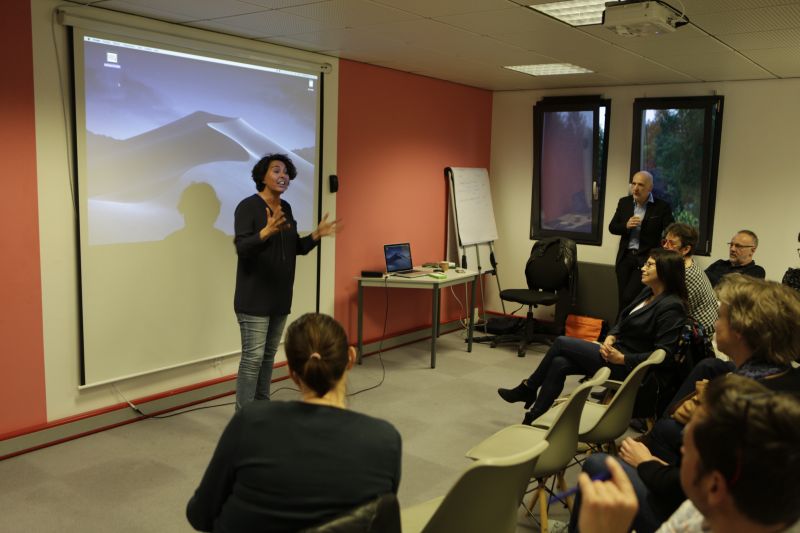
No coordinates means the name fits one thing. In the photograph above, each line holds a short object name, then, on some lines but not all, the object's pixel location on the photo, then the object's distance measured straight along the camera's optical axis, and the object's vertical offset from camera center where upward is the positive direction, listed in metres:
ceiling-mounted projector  3.24 +0.87
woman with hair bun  1.51 -0.65
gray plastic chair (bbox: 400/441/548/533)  1.82 -0.87
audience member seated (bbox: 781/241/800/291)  4.52 -0.57
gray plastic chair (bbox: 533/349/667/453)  2.95 -1.02
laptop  5.84 -0.66
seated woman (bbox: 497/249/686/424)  3.45 -0.81
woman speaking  3.77 -0.47
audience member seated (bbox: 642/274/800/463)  2.28 -0.48
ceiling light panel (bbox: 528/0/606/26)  3.46 +0.96
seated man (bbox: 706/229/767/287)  4.95 -0.44
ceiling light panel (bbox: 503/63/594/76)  5.55 +1.03
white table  5.53 -0.81
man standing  5.73 -0.31
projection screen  3.83 -0.01
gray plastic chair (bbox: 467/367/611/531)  2.57 -1.06
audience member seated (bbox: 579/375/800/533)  1.09 -0.46
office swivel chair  6.37 -0.90
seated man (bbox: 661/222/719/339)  3.91 -0.57
